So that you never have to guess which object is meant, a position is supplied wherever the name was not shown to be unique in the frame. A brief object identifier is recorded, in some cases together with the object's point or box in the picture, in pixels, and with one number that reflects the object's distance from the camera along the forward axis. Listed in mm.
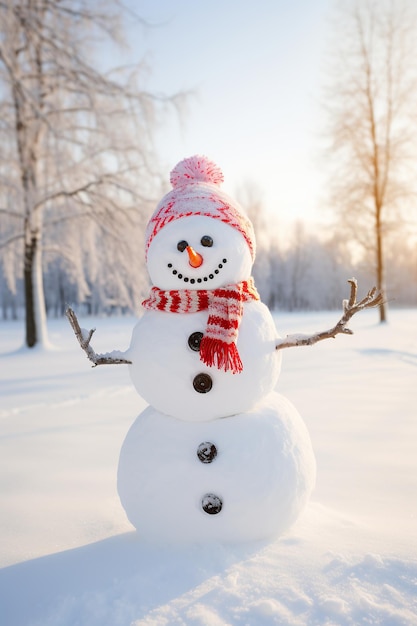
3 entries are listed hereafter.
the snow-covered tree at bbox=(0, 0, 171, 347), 9336
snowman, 2006
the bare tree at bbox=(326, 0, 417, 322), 14305
